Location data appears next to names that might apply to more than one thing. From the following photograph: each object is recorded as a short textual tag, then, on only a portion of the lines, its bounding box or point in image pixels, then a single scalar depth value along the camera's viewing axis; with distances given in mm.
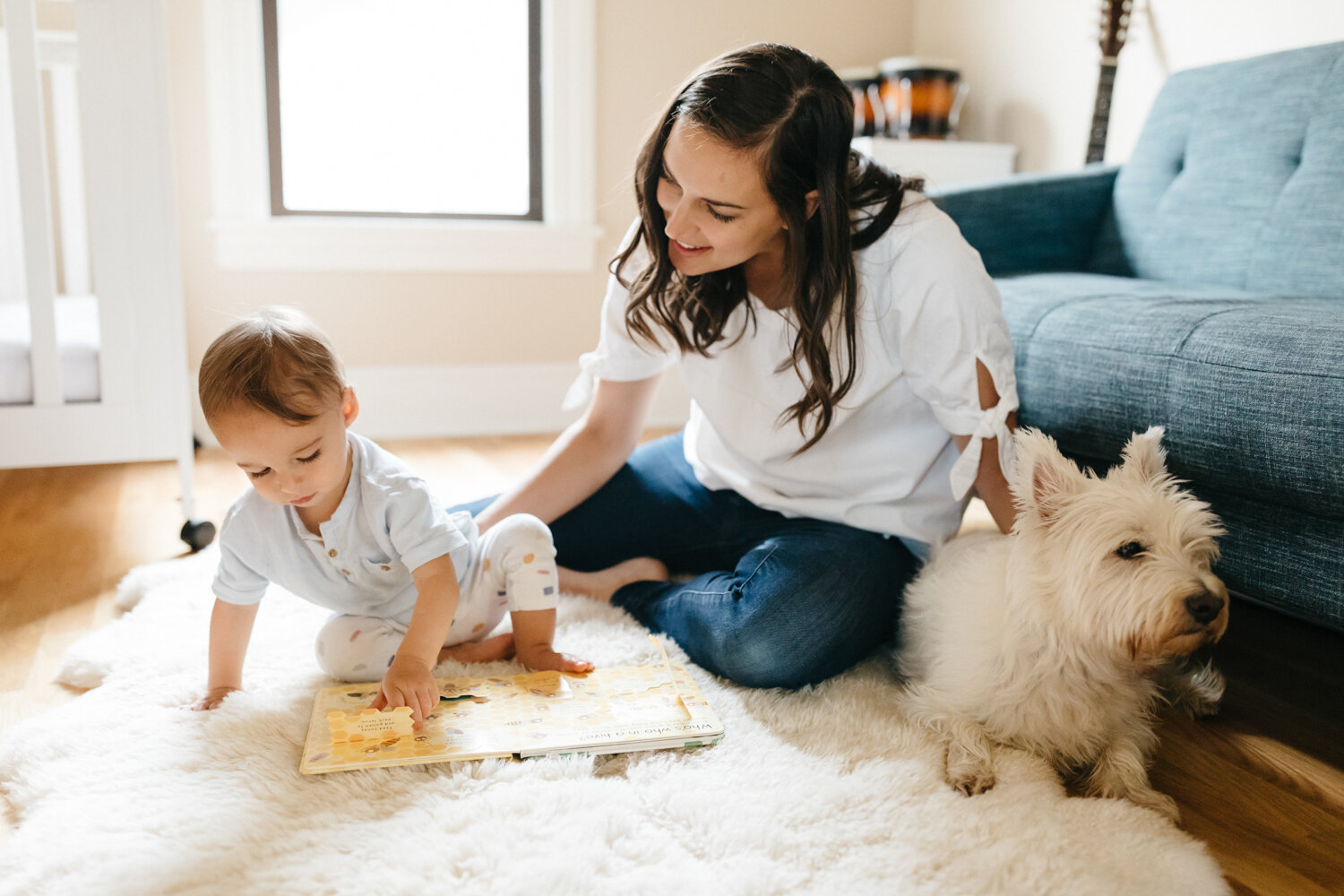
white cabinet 2619
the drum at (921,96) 2633
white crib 1616
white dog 903
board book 993
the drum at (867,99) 2785
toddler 995
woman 1121
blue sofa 1094
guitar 2352
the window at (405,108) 2740
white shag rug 826
